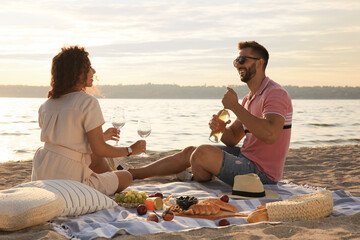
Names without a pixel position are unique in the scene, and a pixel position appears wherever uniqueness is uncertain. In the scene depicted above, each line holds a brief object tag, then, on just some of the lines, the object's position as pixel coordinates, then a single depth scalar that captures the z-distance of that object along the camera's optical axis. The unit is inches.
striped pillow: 150.9
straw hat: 186.7
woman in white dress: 162.6
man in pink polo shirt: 189.6
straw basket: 152.3
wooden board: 158.7
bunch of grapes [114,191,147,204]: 171.6
